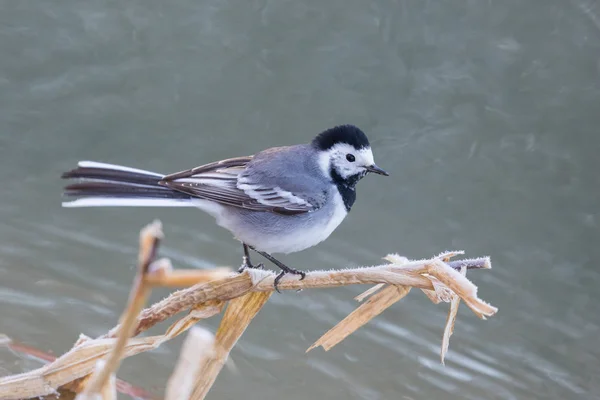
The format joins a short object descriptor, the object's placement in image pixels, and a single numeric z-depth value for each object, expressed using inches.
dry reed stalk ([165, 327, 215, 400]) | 91.4
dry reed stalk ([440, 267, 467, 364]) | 205.0
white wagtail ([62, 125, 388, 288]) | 292.0
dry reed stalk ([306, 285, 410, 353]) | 219.8
